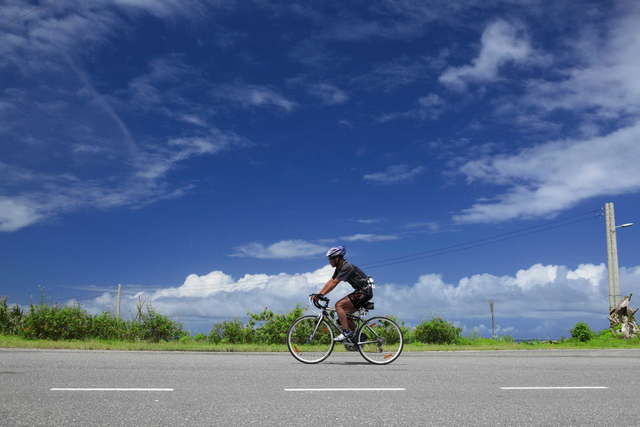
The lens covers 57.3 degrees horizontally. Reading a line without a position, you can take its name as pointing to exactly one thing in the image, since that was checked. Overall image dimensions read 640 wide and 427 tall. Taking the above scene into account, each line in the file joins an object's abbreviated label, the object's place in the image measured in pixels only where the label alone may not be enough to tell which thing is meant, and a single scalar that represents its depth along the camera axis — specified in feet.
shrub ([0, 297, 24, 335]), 65.67
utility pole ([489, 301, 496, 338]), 93.11
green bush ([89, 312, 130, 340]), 62.54
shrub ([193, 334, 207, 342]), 63.94
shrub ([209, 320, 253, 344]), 63.00
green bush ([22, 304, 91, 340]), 61.11
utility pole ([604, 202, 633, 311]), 95.20
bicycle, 39.42
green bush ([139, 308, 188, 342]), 62.59
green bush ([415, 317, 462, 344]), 68.95
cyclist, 38.22
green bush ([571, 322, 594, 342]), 84.43
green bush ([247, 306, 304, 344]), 61.82
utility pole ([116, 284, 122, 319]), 134.22
